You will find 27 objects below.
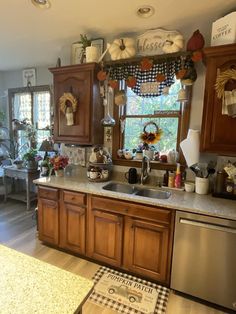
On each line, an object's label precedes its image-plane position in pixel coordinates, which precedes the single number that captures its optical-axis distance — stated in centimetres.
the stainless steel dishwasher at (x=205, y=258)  169
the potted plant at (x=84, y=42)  244
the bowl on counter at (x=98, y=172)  252
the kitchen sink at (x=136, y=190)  229
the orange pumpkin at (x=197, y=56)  193
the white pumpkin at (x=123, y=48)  228
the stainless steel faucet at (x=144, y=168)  246
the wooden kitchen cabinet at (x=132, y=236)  194
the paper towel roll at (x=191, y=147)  211
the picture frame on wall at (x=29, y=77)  400
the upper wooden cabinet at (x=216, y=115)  183
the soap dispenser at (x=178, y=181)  229
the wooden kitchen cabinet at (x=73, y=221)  232
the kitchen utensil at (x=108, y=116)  254
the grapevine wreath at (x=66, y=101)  252
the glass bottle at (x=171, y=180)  232
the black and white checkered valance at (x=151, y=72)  218
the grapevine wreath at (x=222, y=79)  179
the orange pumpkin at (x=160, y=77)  222
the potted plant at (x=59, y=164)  272
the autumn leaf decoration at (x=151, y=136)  245
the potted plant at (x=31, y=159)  378
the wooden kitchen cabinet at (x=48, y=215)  248
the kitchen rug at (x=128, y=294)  180
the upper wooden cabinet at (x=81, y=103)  245
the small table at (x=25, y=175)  374
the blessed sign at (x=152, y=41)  228
